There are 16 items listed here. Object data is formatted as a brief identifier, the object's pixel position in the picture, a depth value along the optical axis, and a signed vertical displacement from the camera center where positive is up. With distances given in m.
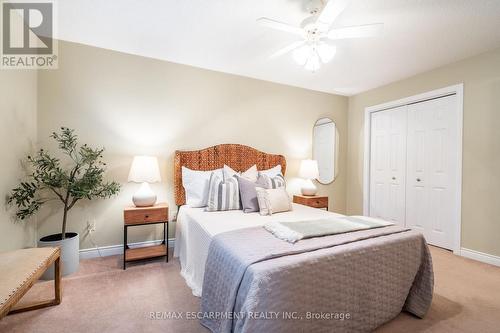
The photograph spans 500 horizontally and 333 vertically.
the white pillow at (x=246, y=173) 2.88 -0.12
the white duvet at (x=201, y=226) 1.86 -0.55
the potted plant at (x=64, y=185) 2.10 -0.23
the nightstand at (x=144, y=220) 2.36 -0.61
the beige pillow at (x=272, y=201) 2.41 -0.40
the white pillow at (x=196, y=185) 2.68 -0.26
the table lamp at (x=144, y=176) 2.46 -0.14
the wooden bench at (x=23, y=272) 1.18 -0.68
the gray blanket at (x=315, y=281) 1.12 -0.67
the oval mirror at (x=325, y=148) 4.06 +0.31
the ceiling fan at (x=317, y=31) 1.68 +1.08
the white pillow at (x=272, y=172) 3.16 -0.11
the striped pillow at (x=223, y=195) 2.50 -0.35
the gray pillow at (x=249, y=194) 2.50 -0.34
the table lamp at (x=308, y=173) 3.53 -0.13
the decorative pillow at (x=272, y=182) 2.73 -0.22
